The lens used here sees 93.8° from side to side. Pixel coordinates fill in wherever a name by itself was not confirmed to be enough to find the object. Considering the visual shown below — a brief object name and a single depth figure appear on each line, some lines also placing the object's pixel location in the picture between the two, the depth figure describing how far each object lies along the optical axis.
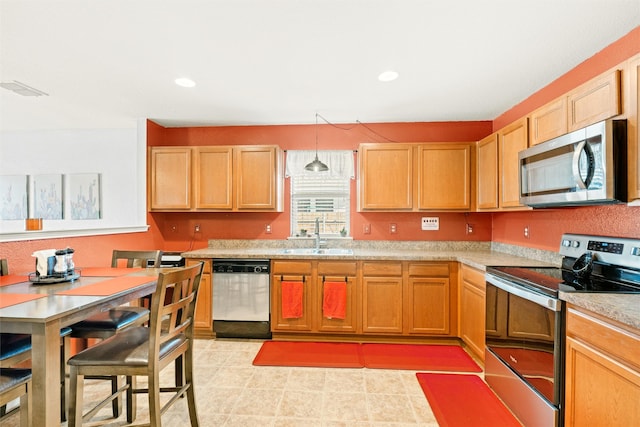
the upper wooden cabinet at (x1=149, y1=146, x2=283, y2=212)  3.57
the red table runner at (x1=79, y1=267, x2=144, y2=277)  2.04
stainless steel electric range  1.63
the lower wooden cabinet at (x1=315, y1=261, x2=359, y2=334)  3.16
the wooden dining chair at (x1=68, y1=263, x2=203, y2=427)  1.49
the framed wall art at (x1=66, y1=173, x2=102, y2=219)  4.31
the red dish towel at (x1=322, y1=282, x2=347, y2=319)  3.13
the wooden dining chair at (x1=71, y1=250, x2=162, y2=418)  1.90
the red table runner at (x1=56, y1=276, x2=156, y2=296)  1.60
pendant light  3.28
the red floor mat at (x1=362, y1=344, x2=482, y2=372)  2.68
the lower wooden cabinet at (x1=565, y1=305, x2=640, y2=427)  1.20
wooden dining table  1.23
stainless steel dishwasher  3.21
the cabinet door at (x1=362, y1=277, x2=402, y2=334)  3.13
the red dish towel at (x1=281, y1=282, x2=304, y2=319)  3.17
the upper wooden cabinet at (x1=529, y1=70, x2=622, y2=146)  1.67
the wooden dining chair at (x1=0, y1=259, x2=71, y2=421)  1.48
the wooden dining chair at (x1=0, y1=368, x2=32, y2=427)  1.24
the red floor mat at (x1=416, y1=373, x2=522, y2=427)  1.98
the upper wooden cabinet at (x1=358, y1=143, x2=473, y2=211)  3.41
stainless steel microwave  1.61
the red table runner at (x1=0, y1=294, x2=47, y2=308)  1.38
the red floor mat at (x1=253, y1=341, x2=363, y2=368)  2.73
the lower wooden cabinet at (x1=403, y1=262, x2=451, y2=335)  3.09
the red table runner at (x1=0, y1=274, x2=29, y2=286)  1.74
